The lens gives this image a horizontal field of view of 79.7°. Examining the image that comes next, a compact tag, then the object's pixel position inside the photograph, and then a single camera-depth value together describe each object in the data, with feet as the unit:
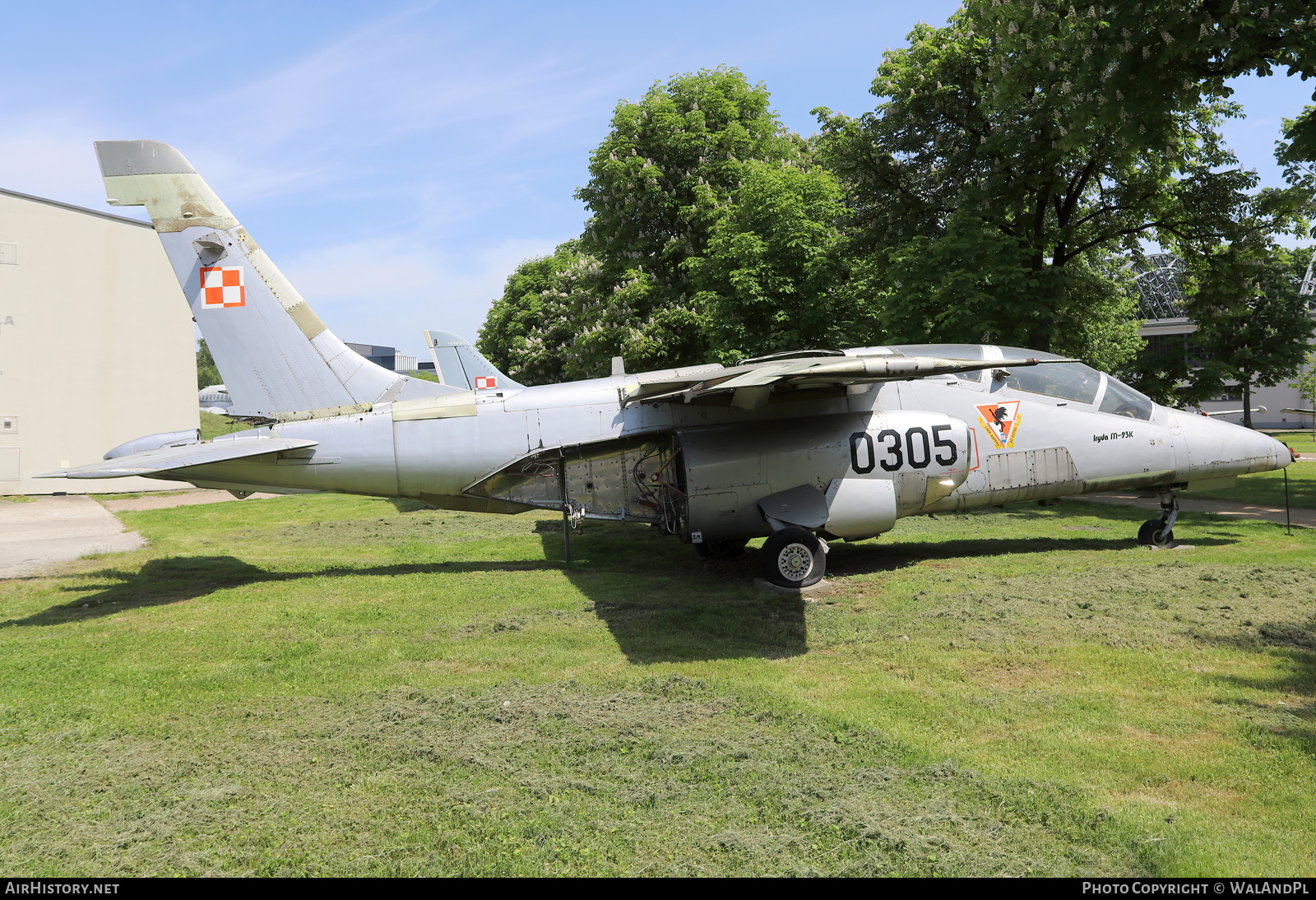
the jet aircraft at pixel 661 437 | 35.78
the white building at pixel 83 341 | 84.17
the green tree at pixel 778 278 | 71.61
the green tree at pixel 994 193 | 61.93
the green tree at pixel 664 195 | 87.30
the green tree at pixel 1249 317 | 64.90
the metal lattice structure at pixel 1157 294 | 270.96
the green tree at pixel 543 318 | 100.63
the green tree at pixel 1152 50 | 44.45
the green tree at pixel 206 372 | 373.20
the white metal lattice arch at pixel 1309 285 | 185.94
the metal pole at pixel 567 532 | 39.09
